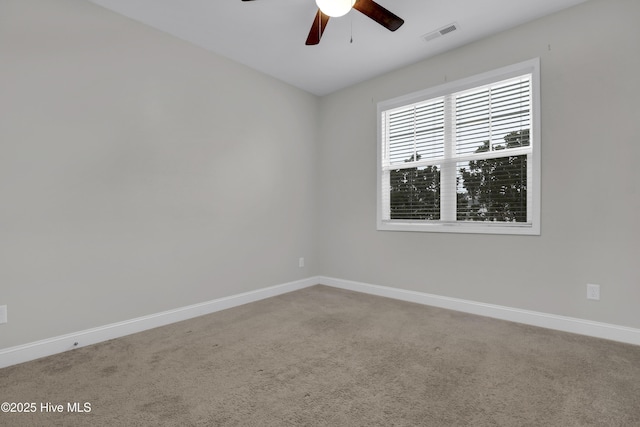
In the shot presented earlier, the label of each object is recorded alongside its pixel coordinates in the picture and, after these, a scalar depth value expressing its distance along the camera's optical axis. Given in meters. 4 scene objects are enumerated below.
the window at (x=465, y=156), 2.81
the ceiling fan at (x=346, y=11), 1.92
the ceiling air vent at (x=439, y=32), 2.77
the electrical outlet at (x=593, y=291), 2.46
